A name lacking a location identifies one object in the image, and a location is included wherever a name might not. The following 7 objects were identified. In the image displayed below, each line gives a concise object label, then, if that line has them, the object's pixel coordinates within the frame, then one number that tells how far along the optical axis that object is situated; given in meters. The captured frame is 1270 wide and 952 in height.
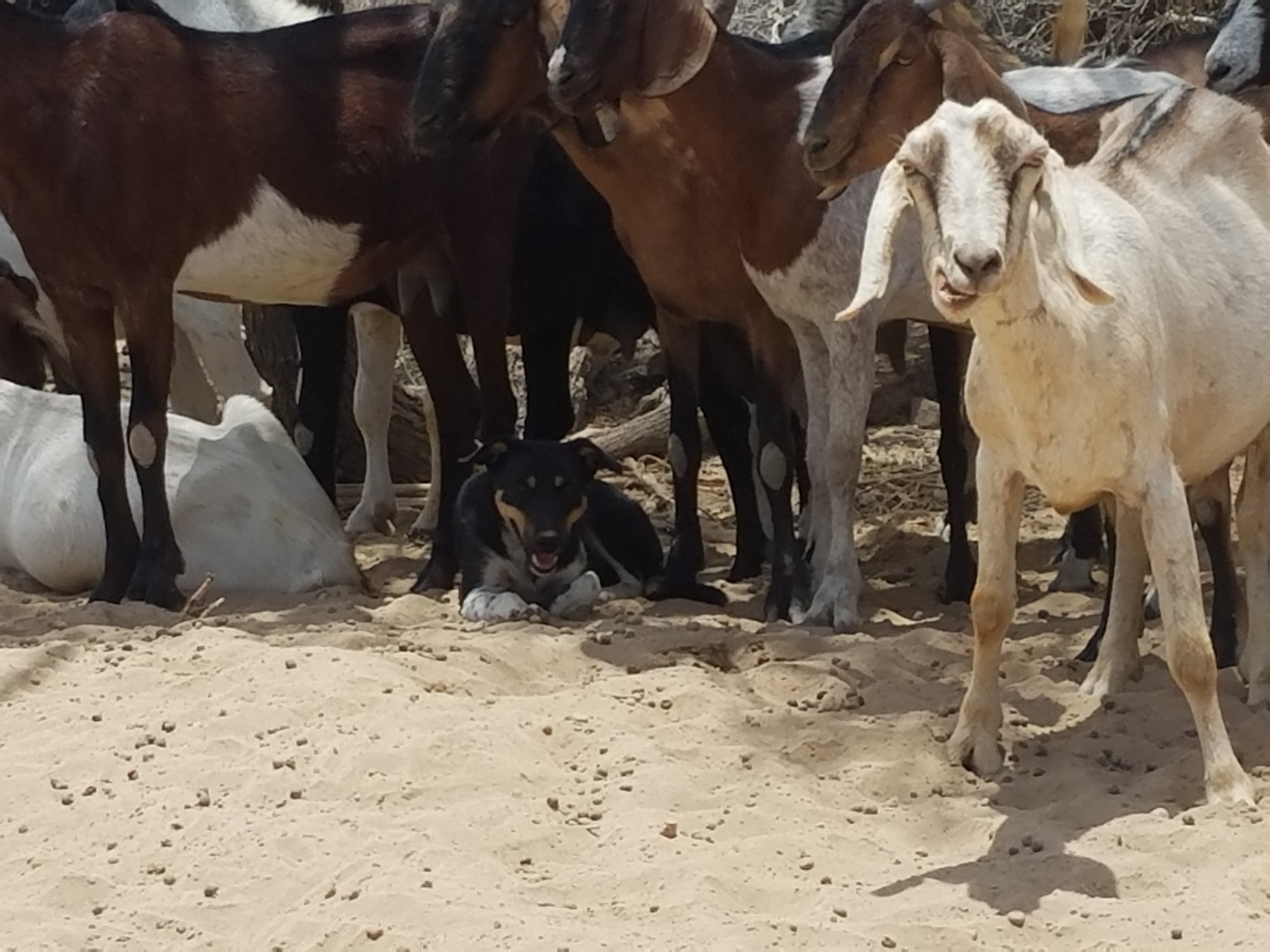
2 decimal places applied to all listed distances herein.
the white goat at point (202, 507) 7.82
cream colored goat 4.65
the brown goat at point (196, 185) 7.48
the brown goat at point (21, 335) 9.30
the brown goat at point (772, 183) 7.27
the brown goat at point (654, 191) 7.63
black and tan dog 7.45
